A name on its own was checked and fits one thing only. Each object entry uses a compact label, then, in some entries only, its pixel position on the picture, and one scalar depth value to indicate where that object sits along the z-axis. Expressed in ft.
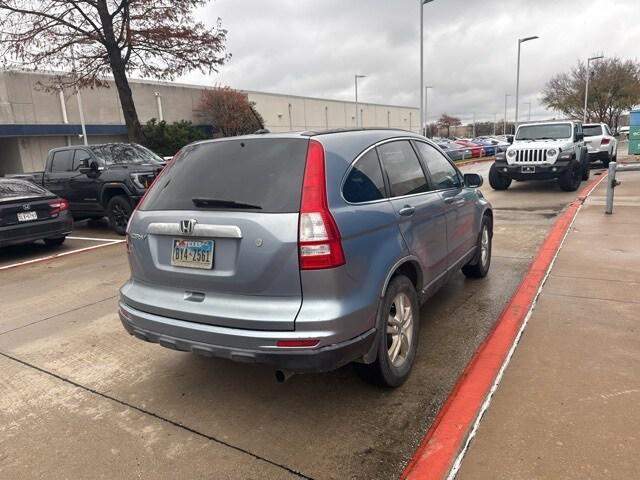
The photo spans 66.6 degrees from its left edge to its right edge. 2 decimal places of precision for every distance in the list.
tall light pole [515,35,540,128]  99.42
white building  92.89
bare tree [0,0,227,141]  46.73
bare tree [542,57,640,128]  135.13
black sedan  24.77
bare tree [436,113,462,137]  336.29
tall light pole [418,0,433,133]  64.94
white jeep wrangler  39.52
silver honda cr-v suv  8.38
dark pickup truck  29.99
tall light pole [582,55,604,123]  126.68
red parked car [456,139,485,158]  107.04
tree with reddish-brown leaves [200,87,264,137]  126.11
